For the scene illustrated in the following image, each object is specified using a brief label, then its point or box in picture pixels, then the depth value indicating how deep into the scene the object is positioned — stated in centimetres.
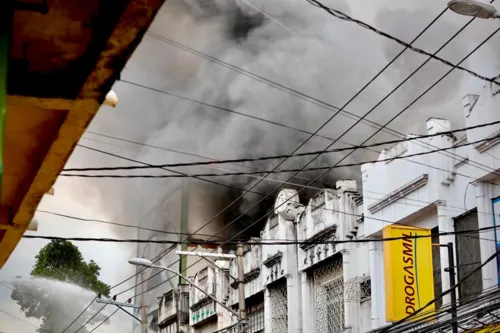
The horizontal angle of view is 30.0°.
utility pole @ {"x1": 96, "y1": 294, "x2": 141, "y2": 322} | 3280
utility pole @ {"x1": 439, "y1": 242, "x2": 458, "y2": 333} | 2005
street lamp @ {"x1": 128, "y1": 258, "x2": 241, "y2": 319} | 2532
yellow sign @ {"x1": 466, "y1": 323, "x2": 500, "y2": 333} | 1775
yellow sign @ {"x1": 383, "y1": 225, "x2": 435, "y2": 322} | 2083
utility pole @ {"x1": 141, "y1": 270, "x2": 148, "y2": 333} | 3122
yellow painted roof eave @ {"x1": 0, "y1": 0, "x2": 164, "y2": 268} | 621
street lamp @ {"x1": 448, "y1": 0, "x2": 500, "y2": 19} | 1223
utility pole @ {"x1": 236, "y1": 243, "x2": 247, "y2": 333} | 2285
